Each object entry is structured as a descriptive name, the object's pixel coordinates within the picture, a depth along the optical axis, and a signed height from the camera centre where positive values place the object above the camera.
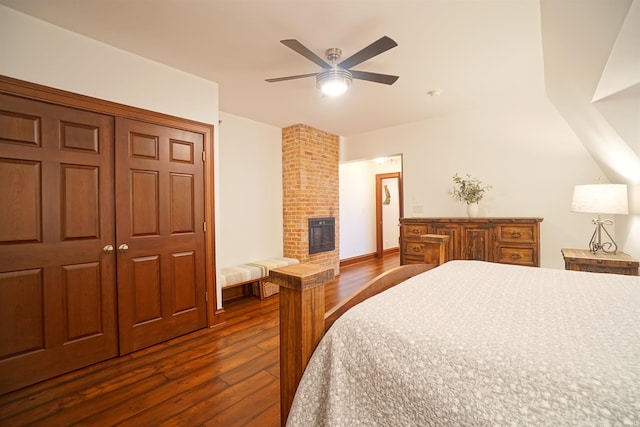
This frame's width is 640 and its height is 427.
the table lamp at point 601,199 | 2.15 +0.09
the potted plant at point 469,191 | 3.44 +0.28
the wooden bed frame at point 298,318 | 0.92 -0.38
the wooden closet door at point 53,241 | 1.78 -0.18
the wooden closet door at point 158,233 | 2.23 -0.17
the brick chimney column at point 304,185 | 4.22 +0.47
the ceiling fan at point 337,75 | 2.05 +1.14
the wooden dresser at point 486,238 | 2.86 -0.31
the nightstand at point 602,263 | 2.12 -0.44
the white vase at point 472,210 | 3.40 +0.01
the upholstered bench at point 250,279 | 3.30 -0.84
